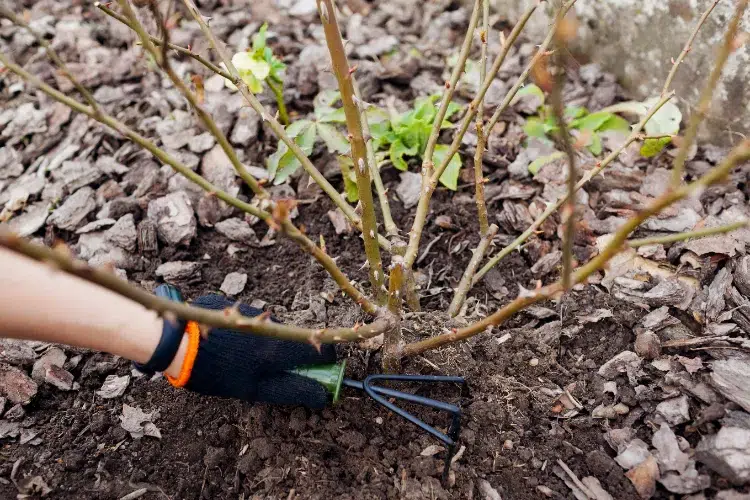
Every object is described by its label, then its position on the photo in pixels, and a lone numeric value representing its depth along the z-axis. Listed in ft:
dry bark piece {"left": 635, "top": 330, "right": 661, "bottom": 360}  2.59
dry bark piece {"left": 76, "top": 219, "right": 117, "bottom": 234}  3.13
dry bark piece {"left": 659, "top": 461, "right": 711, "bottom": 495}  2.29
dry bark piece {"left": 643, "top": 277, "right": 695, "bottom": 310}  2.71
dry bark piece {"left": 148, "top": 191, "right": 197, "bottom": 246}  3.07
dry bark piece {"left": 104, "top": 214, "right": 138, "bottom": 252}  3.06
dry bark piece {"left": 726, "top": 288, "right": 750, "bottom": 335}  2.59
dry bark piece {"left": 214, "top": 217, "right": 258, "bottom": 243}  3.11
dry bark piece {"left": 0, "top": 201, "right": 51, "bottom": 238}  3.19
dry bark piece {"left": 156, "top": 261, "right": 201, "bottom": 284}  2.99
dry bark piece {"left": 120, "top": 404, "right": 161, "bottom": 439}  2.59
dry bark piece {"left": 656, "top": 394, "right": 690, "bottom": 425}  2.42
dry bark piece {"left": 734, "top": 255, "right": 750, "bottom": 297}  2.66
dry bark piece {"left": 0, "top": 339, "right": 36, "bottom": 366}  2.78
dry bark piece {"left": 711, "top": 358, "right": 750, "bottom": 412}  2.38
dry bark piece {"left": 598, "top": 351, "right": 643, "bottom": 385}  2.57
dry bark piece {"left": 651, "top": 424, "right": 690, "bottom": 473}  2.34
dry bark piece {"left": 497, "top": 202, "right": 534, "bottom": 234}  3.05
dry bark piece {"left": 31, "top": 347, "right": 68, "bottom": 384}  2.74
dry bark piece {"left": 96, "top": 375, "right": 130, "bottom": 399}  2.69
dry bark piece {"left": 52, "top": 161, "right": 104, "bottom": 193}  3.32
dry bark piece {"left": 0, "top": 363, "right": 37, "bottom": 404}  2.68
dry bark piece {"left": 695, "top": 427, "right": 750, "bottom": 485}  2.25
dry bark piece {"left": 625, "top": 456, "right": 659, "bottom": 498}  2.34
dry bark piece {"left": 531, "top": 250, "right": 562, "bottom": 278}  2.91
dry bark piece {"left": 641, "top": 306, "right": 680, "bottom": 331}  2.65
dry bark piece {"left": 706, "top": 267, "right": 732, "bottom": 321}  2.65
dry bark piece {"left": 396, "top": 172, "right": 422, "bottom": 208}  3.15
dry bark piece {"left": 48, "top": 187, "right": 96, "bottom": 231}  3.18
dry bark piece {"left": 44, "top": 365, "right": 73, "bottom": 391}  2.71
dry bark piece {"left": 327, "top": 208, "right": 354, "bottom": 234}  3.09
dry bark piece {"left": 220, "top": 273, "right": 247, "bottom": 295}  2.96
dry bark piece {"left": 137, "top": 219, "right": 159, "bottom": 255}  3.05
